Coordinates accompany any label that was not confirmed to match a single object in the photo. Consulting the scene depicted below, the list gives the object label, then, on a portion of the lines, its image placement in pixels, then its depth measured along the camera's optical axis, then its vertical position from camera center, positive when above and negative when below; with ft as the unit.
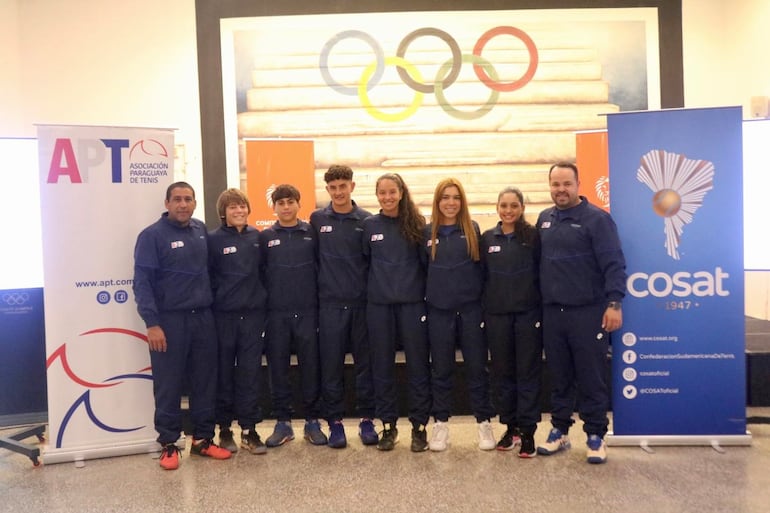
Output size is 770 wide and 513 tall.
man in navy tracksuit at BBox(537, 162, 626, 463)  11.73 -1.16
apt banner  12.69 -0.77
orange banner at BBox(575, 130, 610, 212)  20.10 +2.07
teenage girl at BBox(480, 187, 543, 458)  12.14 -1.53
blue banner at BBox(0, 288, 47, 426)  15.40 -2.68
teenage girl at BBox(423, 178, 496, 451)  12.28 -1.30
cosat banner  12.41 -0.87
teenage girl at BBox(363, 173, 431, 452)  12.48 -1.34
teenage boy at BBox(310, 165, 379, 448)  12.86 -1.30
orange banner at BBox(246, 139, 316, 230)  20.31 +2.22
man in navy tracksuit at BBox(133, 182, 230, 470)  12.21 -1.40
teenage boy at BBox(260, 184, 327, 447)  12.90 -1.20
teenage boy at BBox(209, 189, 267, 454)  12.74 -1.46
